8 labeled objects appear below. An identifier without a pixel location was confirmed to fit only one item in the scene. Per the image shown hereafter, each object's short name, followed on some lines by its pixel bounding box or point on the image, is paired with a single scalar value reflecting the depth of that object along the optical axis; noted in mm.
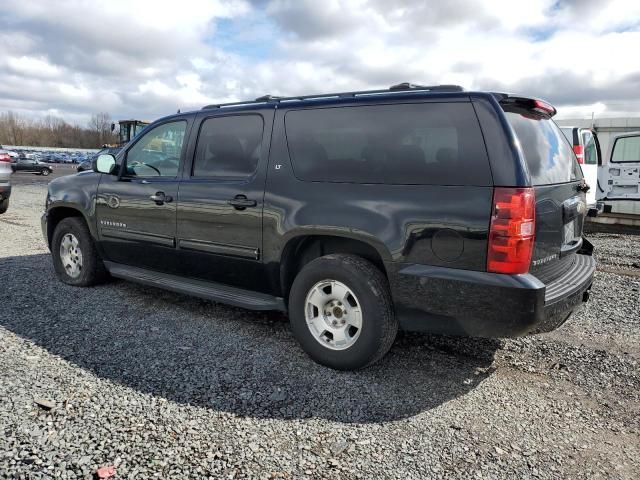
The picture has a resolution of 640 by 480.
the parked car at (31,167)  33531
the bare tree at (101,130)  97562
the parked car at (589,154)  10133
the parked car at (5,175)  9945
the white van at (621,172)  11648
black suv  2879
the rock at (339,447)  2553
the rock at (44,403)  2844
